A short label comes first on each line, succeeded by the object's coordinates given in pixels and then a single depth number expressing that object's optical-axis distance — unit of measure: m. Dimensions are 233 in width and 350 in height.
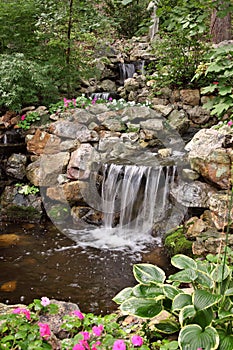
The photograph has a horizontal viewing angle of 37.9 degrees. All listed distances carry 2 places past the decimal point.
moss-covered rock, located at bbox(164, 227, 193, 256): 4.34
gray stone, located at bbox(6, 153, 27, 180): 6.16
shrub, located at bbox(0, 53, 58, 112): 6.39
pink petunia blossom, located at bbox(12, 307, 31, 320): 1.96
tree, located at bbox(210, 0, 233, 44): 7.95
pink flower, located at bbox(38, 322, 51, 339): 1.76
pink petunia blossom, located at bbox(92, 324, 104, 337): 1.74
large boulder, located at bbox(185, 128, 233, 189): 4.54
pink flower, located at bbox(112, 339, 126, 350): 1.57
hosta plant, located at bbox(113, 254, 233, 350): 1.72
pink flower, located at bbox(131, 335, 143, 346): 1.70
